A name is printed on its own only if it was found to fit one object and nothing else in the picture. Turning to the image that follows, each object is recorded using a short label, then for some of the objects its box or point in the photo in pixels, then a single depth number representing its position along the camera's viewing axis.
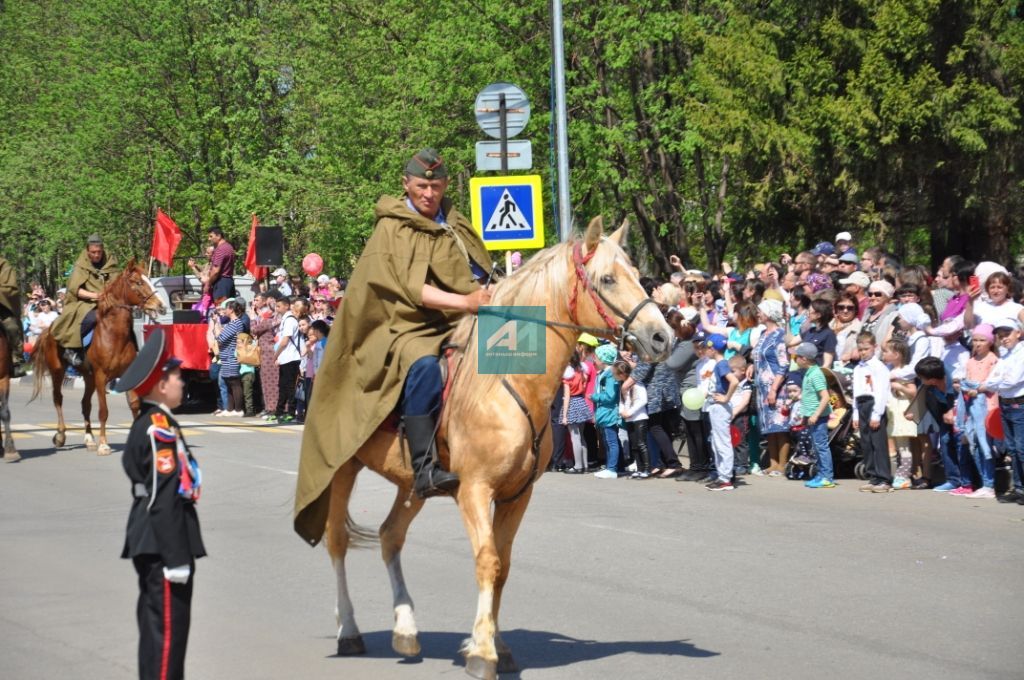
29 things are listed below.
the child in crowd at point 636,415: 16.89
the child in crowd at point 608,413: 17.20
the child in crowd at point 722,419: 15.80
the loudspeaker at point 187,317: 26.50
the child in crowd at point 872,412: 15.24
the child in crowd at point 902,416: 15.13
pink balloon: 32.44
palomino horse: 7.66
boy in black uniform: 6.46
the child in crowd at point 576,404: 17.69
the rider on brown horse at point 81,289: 20.39
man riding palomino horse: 8.11
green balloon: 16.28
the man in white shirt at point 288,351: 23.78
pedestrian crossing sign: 16.92
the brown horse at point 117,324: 19.39
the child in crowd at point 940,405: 14.90
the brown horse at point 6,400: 18.98
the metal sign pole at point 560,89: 20.64
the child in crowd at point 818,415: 15.62
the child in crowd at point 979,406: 14.25
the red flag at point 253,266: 30.64
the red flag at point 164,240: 32.44
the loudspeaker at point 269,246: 28.00
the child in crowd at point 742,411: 16.52
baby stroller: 15.95
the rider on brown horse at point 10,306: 19.64
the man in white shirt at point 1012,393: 13.75
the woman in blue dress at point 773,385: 16.33
